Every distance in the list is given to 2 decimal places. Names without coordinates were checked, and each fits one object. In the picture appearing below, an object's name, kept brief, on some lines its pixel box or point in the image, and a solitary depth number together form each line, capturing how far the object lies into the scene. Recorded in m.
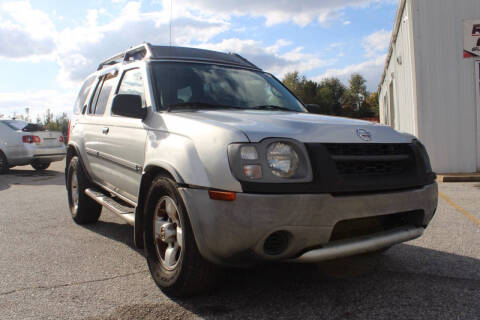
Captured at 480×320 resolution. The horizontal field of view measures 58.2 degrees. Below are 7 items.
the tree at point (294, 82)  90.31
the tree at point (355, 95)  96.56
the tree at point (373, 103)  86.48
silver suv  2.43
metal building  9.58
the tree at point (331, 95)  87.44
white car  12.21
